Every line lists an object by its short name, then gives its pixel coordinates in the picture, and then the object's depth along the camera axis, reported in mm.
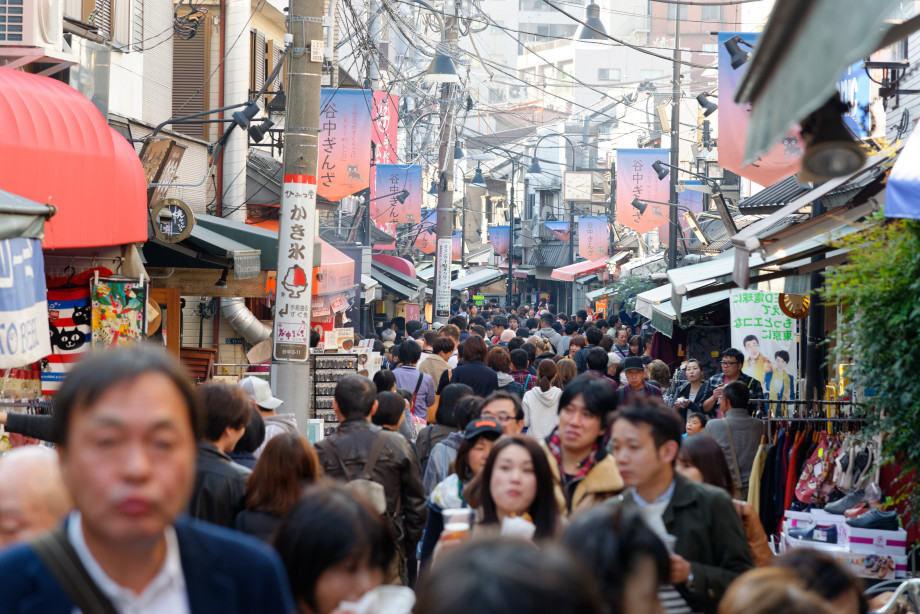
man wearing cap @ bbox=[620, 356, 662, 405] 12102
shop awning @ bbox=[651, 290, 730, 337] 16078
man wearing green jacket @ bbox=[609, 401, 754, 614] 4102
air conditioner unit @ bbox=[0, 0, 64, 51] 9266
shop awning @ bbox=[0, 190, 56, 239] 5848
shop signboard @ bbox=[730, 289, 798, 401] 12750
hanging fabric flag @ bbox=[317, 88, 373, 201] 18219
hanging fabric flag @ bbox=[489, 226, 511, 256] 55188
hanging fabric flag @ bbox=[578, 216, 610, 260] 40969
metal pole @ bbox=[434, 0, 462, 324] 21609
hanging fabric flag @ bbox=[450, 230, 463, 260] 57469
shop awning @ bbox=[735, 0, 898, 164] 2801
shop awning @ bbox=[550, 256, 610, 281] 41812
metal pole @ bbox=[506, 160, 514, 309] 48625
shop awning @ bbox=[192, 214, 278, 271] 13758
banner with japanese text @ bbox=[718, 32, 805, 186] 11555
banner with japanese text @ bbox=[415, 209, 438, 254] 41088
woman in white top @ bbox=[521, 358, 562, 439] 9943
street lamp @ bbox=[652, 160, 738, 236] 15988
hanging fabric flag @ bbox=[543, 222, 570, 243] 53688
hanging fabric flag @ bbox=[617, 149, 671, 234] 25453
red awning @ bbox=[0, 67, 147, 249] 8461
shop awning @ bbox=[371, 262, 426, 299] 29984
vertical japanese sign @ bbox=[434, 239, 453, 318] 21656
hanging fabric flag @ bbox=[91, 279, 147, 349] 9742
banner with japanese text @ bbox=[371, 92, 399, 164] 26016
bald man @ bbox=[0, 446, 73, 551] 2924
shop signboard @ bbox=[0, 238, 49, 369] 5984
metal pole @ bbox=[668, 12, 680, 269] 23484
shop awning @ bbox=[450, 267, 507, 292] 50788
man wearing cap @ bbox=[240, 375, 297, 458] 7426
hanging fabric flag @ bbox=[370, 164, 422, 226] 27328
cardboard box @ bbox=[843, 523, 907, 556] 6992
